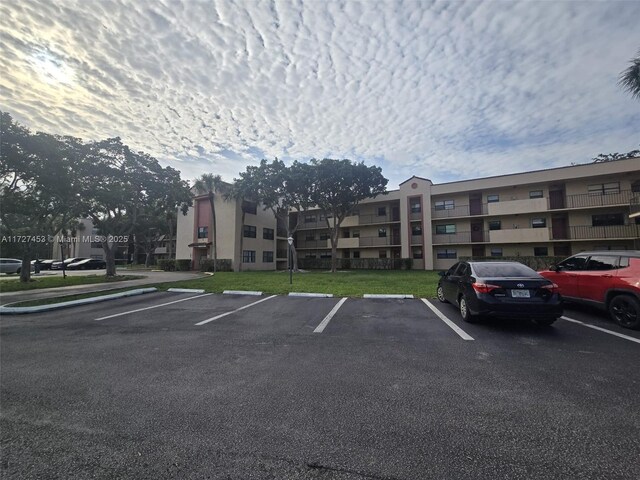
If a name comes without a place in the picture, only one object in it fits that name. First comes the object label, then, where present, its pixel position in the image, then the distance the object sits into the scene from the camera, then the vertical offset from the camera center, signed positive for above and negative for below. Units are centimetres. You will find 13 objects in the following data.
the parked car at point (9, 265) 2809 -96
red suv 637 -75
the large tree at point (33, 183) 1573 +424
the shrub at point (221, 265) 3070 -117
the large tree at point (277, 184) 2722 +676
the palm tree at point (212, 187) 3222 +757
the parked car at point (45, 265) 3858 -134
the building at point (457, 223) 2345 +307
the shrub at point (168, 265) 3325 -123
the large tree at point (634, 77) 1115 +673
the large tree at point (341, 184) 2666 +650
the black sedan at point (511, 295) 597 -91
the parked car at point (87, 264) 3859 -130
